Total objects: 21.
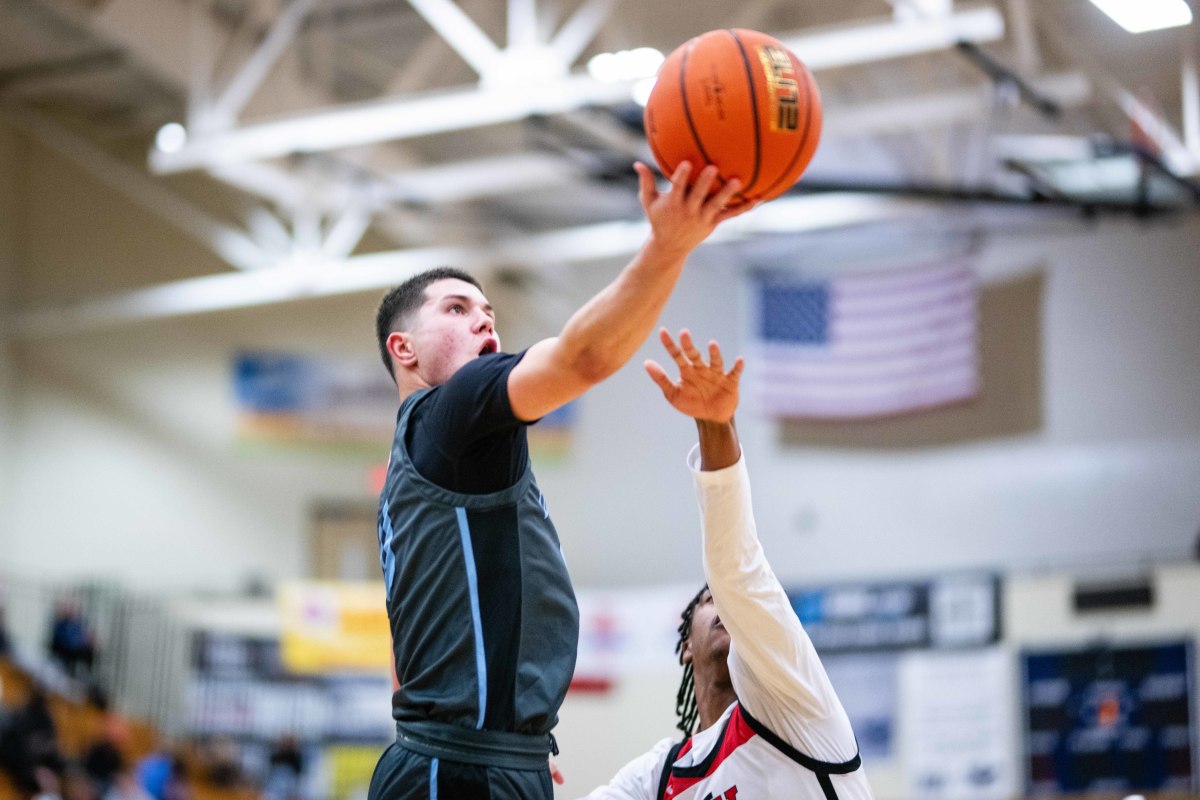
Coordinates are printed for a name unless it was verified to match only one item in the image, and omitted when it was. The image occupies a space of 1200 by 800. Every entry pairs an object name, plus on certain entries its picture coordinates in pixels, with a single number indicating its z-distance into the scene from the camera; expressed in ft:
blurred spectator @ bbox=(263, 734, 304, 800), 58.08
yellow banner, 55.36
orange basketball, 10.13
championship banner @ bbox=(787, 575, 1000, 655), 48.73
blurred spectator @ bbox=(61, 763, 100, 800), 47.52
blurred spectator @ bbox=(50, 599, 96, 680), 60.64
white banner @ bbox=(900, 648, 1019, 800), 47.70
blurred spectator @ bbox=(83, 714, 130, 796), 51.26
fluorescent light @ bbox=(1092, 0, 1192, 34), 32.89
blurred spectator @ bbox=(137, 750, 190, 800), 50.03
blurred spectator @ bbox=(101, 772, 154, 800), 50.49
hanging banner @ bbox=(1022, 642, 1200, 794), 45.80
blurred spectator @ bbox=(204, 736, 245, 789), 59.52
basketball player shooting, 10.07
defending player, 10.46
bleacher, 57.41
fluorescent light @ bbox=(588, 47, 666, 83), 39.40
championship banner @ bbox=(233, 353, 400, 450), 66.54
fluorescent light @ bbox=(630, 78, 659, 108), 38.62
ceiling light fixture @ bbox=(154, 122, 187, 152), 45.95
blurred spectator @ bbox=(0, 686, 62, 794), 47.09
